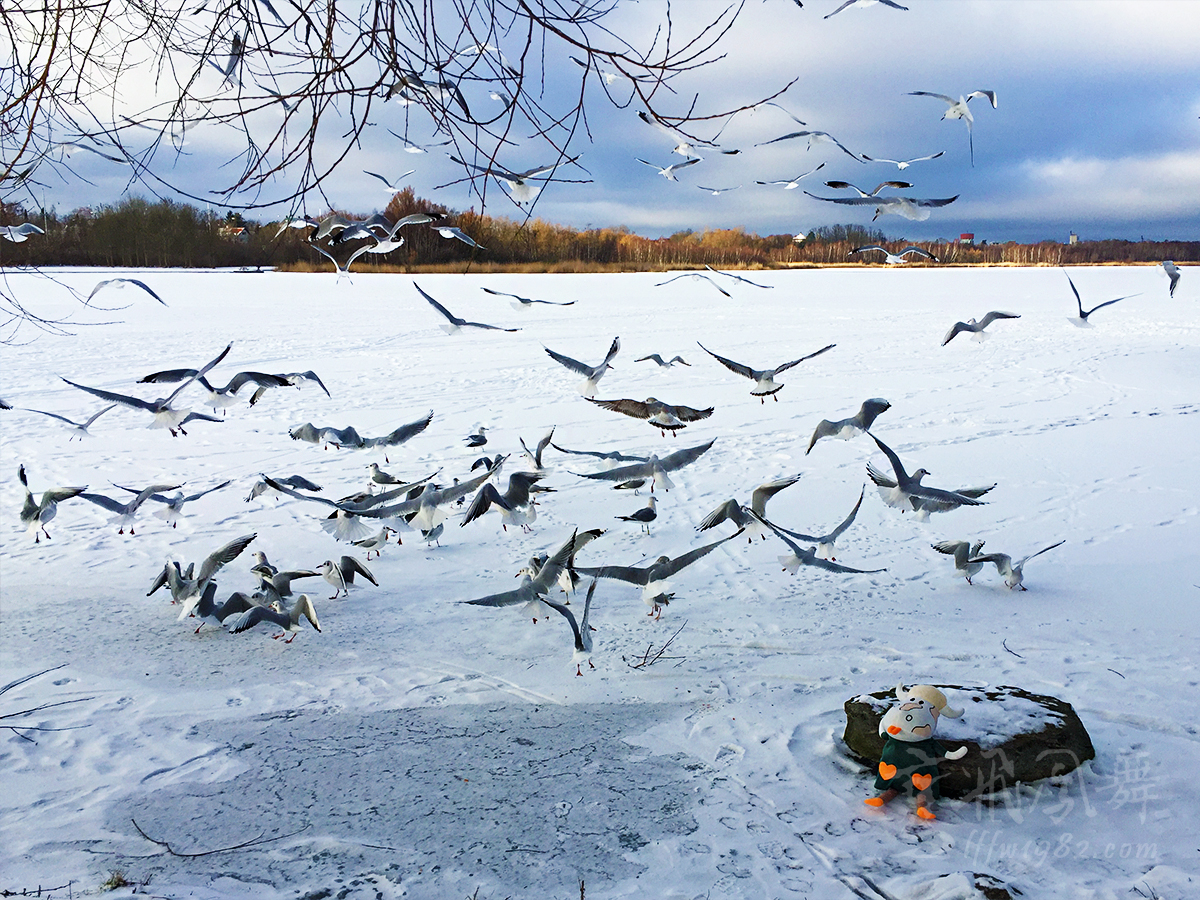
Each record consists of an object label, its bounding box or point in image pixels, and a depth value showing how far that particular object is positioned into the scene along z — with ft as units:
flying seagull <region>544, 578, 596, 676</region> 11.98
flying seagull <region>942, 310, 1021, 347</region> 17.69
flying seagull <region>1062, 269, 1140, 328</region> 17.48
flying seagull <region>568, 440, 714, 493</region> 17.97
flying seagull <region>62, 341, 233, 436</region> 14.08
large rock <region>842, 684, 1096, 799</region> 11.23
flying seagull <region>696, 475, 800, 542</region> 15.79
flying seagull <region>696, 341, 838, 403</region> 18.20
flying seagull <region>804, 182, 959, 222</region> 12.24
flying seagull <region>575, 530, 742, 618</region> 13.61
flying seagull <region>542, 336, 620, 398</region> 17.35
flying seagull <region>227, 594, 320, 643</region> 15.26
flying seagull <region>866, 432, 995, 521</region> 15.70
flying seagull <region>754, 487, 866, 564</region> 16.28
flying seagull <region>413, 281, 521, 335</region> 16.21
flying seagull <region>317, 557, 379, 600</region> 17.54
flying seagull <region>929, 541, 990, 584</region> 18.03
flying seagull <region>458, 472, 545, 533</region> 14.39
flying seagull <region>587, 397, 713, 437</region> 17.72
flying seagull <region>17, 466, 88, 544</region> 17.39
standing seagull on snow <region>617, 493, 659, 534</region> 18.86
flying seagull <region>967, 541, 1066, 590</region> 17.51
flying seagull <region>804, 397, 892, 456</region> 15.89
